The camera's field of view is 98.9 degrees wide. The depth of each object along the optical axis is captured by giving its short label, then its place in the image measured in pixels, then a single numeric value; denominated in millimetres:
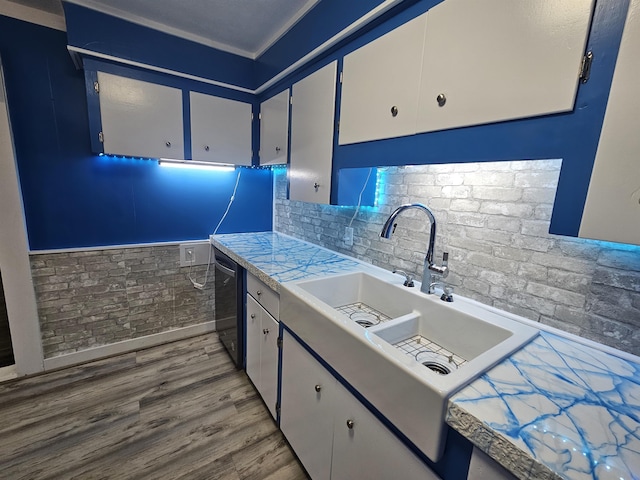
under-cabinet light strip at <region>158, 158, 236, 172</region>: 2220
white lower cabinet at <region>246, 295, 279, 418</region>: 1553
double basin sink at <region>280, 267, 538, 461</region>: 711
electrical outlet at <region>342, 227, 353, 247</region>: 1894
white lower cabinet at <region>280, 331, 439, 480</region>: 842
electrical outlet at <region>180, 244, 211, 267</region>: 2454
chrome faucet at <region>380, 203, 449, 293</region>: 1177
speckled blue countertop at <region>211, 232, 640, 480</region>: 509
